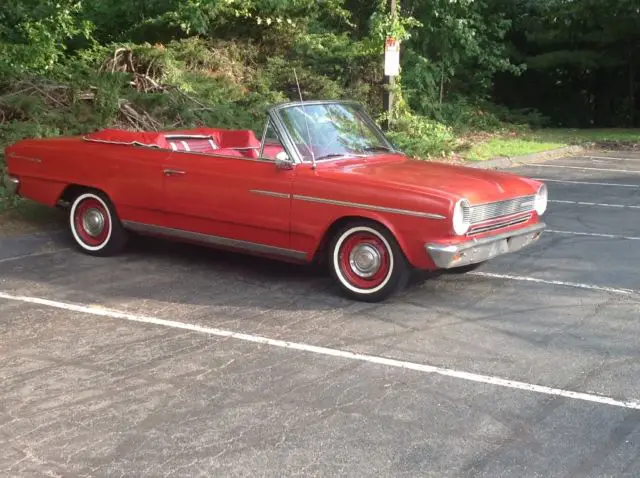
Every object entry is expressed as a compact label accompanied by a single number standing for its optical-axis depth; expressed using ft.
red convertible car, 19.19
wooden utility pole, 48.75
